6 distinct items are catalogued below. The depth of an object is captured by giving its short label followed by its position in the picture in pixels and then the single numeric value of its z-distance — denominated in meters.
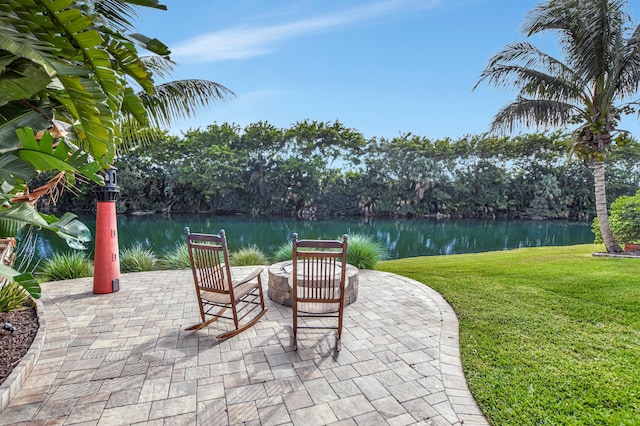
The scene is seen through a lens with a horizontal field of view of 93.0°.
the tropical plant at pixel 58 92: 1.82
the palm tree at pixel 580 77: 6.61
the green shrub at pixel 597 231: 10.45
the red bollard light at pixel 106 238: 4.18
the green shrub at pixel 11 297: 3.21
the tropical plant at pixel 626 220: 7.86
